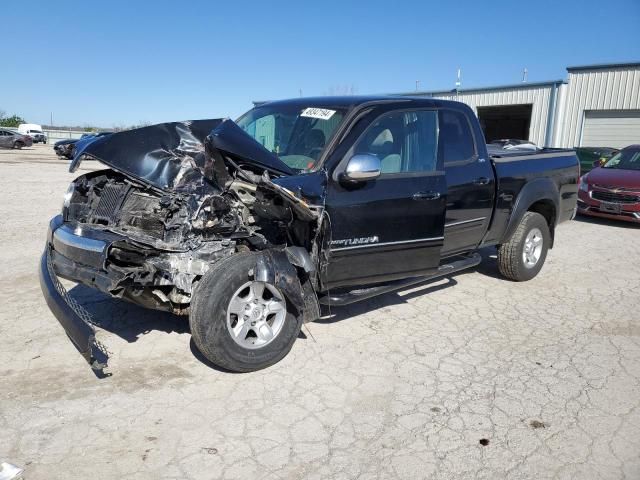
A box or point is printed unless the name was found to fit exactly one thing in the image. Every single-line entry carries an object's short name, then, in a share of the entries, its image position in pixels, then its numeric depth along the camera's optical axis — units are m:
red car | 9.64
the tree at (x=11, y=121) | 55.12
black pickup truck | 3.42
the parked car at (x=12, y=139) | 34.69
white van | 47.09
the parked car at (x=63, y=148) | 25.18
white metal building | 19.94
